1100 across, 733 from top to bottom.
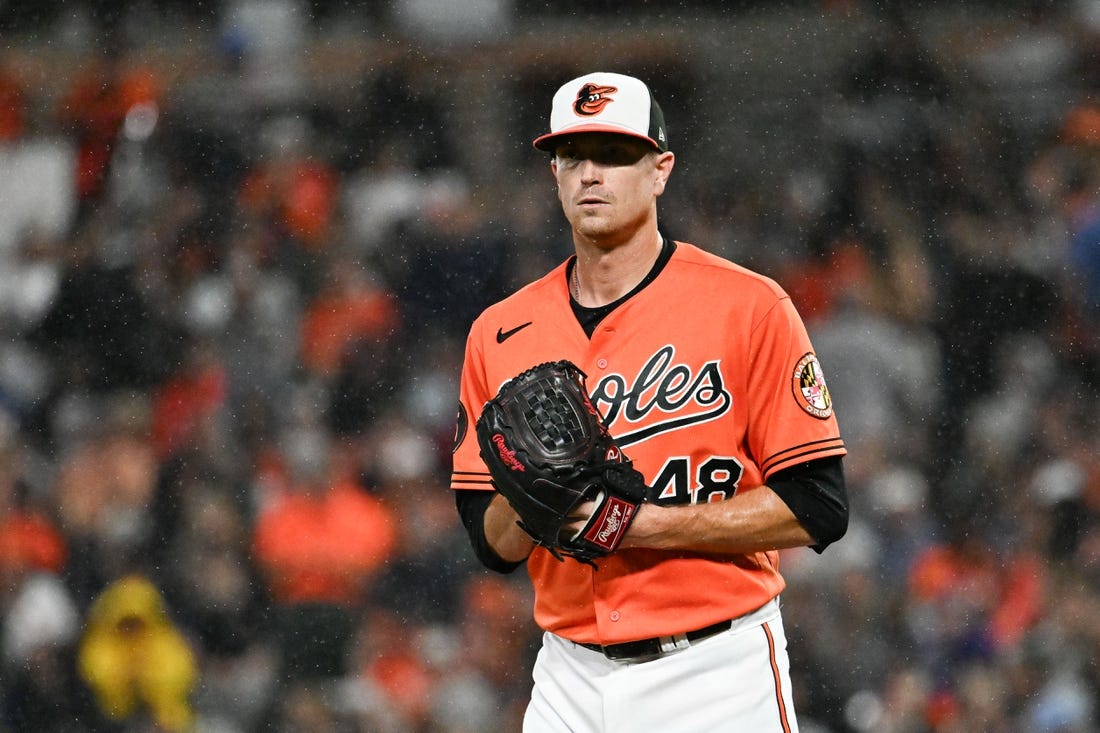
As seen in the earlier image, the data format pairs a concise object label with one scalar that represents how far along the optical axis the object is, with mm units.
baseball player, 18110
